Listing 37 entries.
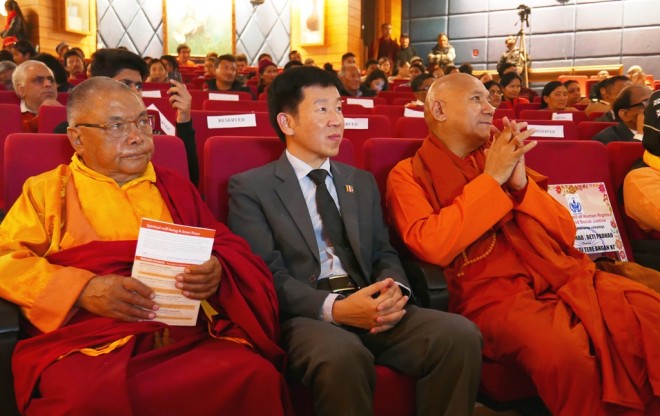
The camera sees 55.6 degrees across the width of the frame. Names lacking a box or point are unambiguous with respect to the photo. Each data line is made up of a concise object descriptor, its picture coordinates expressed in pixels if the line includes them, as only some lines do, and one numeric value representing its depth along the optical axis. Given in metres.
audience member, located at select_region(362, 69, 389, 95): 6.70
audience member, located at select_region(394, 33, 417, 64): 11.81
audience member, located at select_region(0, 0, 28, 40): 8.84
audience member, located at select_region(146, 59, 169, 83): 6.08
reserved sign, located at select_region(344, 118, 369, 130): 3.01
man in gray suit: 1.42
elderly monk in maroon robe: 1.25
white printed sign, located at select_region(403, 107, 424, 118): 3.86
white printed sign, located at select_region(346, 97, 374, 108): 4.43
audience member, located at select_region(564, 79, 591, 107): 6.61
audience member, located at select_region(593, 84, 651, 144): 3.23
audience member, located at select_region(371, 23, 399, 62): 12.05
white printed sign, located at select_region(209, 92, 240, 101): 3.98
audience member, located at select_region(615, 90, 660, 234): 2.06
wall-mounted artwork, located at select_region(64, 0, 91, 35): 9.69
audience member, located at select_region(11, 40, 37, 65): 6.27
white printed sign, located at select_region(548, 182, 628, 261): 2.12
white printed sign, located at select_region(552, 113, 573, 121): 4.17
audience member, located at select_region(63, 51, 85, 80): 6.44
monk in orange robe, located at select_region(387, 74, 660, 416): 1.50
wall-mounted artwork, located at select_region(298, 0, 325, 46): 12.09
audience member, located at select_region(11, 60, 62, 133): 3.27
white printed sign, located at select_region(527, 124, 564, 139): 2.95
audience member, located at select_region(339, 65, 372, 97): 5.86
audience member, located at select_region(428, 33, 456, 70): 11.61
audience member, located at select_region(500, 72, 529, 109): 6.88
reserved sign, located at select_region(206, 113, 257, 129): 2.69
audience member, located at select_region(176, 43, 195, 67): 10.44
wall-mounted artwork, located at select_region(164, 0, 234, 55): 11.41
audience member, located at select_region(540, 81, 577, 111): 5.47
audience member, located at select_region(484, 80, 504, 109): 5.50
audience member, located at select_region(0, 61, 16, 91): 4.51
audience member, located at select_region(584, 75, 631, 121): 5.20
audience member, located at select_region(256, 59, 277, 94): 6.44
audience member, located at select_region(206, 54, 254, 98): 5.53
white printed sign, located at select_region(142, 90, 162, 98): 3.95
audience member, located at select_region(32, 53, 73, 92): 4.30
